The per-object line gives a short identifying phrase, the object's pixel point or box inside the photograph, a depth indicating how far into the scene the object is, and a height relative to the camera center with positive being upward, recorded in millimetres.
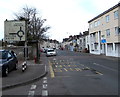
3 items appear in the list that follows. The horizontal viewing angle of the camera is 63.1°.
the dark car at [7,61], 6207 -916
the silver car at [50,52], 21859 -863
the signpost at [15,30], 9011 +1704
